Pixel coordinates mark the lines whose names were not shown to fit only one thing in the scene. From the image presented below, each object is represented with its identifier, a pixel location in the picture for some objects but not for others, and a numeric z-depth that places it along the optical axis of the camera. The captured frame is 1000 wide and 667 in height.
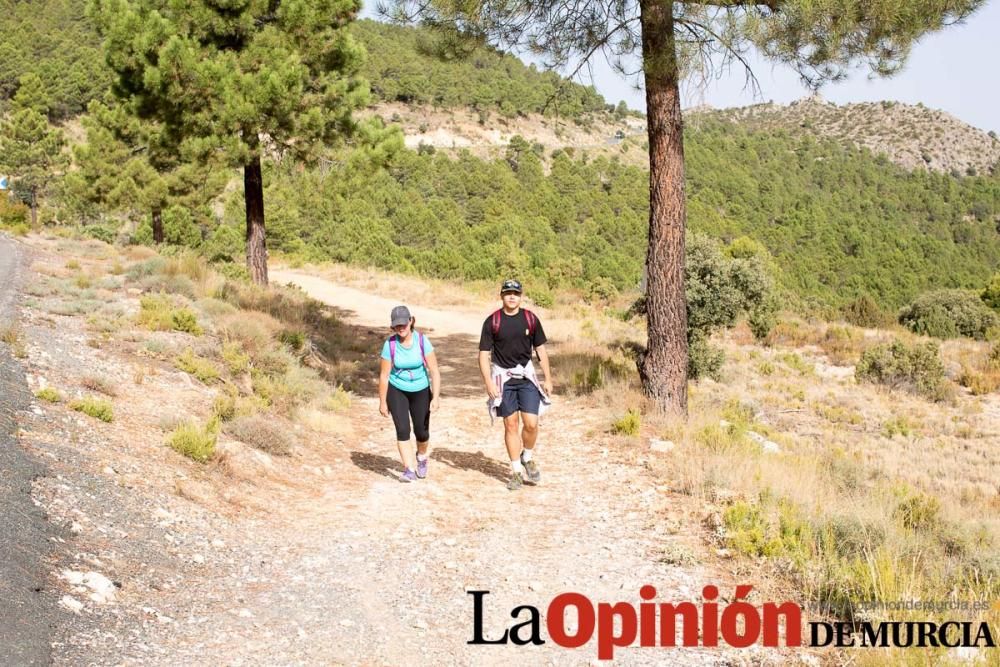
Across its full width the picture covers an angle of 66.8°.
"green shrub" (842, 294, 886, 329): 26.84
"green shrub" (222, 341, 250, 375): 9.49
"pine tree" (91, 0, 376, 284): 12.13
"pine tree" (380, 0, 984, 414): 7.66
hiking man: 6.54
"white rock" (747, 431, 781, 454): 8.44
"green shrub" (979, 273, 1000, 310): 31.81
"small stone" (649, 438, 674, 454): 7.64
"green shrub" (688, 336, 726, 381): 14.42
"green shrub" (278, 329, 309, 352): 11.70
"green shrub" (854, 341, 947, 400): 16.09
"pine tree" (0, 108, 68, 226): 40.62
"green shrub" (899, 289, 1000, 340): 25.70
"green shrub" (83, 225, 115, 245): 33.00
